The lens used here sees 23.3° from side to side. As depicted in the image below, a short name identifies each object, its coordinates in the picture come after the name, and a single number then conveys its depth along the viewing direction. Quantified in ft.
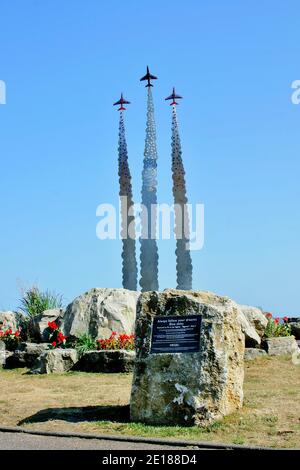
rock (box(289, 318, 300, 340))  70.18
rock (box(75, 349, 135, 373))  50.39
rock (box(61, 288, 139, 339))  59.36
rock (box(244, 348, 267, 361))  53.62
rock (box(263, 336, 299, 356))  55.42
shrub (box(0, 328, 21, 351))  64.18
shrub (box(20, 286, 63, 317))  70.89
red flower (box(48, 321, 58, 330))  61.16
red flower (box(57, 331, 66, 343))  58.70
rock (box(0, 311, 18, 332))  70.69
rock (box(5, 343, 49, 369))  56.70
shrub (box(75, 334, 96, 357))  55.23
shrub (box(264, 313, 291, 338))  60.70
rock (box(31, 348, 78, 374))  51.44
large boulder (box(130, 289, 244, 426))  32.89
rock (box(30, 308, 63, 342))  63.00
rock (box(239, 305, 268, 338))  60.39
